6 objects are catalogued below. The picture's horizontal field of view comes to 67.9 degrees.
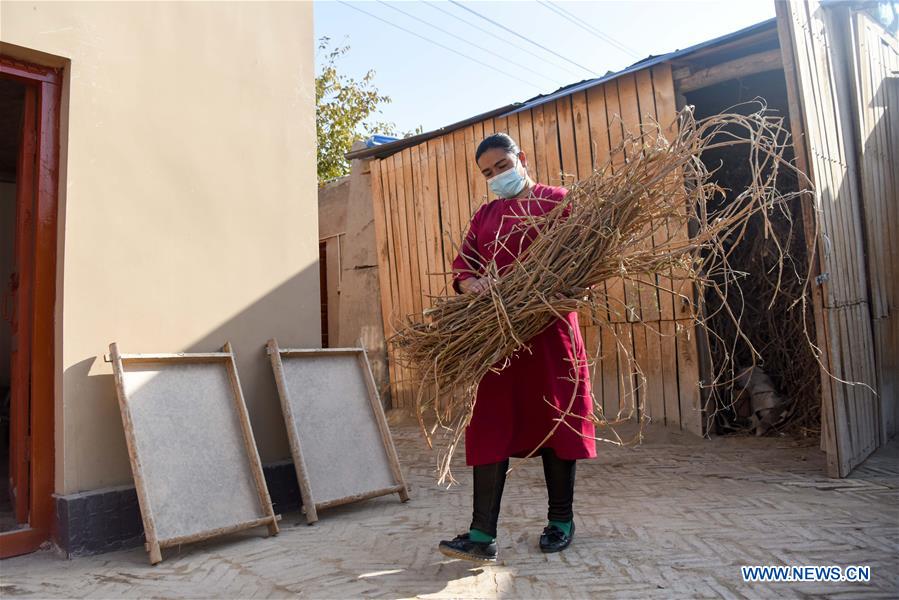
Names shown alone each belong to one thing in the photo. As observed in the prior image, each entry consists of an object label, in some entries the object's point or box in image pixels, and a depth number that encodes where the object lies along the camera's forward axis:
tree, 13.52
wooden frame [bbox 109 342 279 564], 2.93
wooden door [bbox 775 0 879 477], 3.91
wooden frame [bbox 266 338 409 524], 3.54
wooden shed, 4.00
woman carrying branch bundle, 2.71
